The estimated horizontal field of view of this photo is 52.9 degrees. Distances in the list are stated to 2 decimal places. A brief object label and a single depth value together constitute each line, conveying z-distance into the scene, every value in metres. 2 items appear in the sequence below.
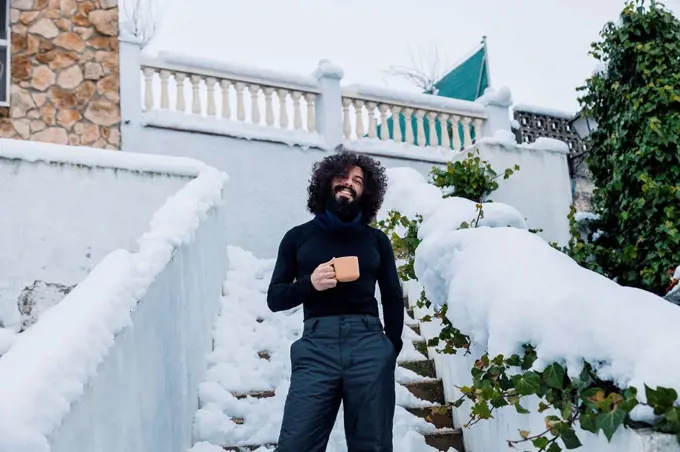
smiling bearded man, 2.38
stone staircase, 3.40
